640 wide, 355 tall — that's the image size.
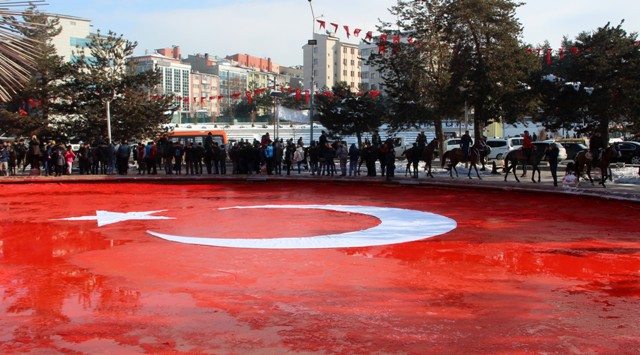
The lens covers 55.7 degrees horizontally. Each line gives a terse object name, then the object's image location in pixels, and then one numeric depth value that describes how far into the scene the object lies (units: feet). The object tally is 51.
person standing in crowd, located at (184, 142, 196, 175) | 88.28
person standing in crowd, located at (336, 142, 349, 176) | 80.74
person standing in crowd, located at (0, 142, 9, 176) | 88.48
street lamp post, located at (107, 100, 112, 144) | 106.22
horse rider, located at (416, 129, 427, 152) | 77.20
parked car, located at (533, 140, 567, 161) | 110.42
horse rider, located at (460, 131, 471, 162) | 73.82
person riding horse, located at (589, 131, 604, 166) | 61.52
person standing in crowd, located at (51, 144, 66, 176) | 86.12
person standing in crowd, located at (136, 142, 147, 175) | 91.40
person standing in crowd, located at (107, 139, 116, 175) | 90.48
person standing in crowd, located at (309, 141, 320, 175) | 84.02
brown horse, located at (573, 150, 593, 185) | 62.03
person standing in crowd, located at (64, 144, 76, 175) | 90.22
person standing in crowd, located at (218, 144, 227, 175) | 88.22
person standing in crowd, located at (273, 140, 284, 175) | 83.87
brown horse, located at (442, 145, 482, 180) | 73.95
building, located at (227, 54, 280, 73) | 537.48
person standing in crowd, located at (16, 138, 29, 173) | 98.07
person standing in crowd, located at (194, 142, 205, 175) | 88.22
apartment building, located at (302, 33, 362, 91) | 404.16
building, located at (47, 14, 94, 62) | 249.14
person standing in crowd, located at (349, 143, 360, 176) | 80.84
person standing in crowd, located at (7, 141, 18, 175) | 95.96
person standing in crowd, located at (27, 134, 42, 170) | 86.28
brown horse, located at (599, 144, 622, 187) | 61.31
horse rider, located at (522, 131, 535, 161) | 68.54
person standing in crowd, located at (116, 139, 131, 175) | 87.15
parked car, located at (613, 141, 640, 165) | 104.67
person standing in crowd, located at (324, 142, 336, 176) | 81.20
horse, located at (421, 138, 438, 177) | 75.82
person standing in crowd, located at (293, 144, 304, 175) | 95.09
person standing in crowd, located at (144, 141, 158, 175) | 89.66
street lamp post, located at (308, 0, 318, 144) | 114.11
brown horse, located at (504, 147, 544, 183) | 68.80
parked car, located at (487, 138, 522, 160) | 122.31
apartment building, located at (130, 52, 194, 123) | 377.50
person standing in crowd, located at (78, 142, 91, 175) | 92.17
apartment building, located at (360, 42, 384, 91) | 390.83
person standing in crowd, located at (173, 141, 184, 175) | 88.42
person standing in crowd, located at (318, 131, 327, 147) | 82.73
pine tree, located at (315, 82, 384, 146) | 148.15
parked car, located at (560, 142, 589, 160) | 116.57
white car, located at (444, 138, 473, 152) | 137.39
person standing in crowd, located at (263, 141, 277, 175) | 83.20
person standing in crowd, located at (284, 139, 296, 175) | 86.07
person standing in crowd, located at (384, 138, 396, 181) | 73.36
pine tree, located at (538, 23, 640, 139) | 100.83
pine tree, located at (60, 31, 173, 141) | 117.91
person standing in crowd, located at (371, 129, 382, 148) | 78.59
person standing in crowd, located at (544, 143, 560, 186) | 62.64
